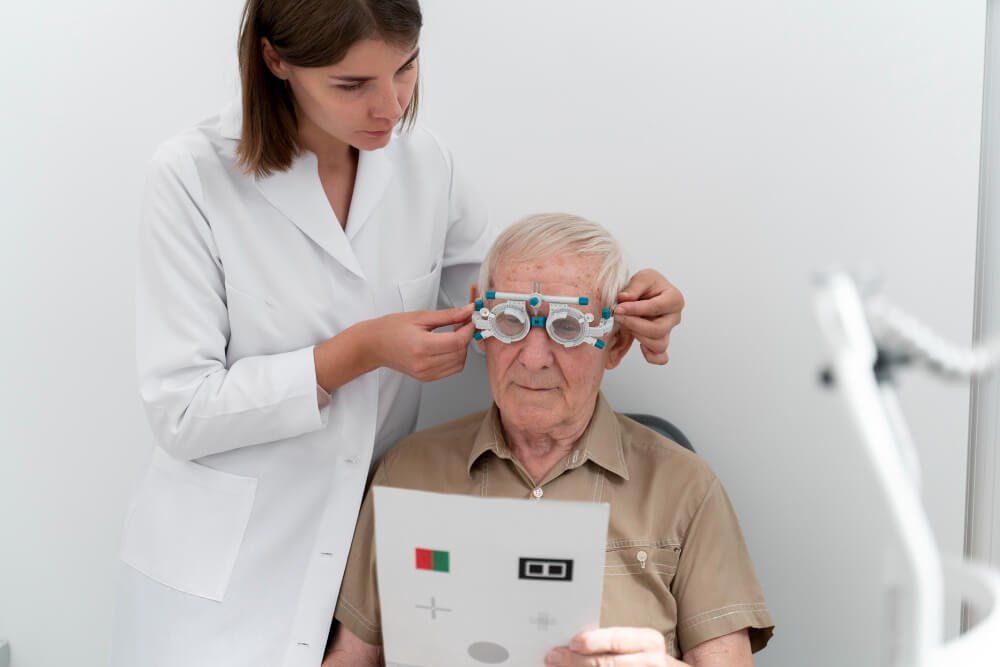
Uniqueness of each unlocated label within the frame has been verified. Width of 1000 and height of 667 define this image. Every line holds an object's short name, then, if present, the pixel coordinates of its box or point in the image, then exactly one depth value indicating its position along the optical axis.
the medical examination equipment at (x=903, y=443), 0.63
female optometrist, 1.67
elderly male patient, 1.67
